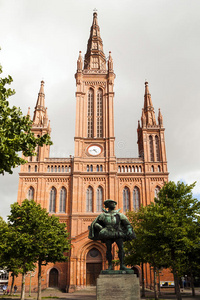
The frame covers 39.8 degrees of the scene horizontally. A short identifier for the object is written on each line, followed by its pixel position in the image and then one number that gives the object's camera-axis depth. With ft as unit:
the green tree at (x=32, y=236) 85.51
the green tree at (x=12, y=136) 34.22
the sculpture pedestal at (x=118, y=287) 30.39
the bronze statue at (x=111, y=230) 33.63
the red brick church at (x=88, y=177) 140.15
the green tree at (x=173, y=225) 73.77
